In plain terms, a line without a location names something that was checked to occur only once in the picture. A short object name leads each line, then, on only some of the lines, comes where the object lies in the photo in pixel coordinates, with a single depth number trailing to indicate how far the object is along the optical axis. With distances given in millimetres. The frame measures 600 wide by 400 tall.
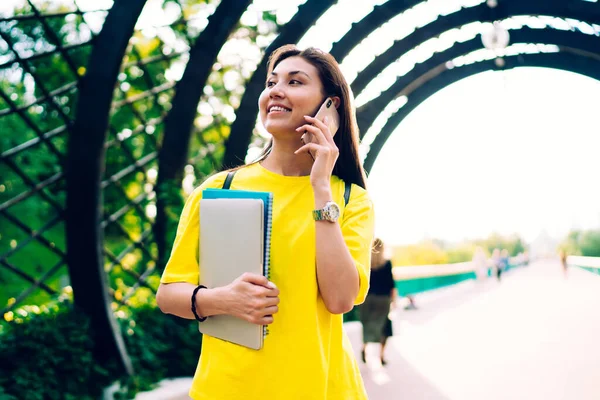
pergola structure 5434
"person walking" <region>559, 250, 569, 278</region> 32234
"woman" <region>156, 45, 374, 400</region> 1570
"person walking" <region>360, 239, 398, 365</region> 7855
